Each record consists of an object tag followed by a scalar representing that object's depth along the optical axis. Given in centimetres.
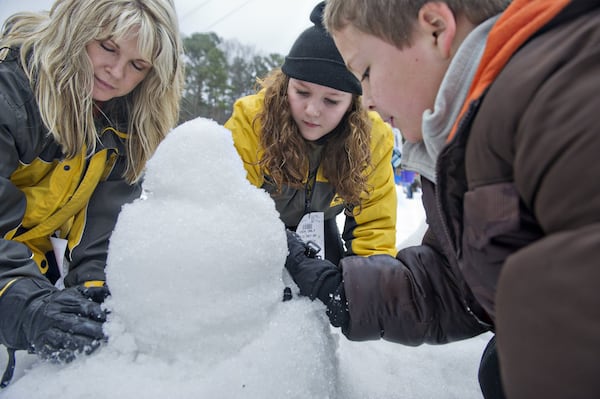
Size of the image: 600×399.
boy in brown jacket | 40
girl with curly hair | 151
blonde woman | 97
